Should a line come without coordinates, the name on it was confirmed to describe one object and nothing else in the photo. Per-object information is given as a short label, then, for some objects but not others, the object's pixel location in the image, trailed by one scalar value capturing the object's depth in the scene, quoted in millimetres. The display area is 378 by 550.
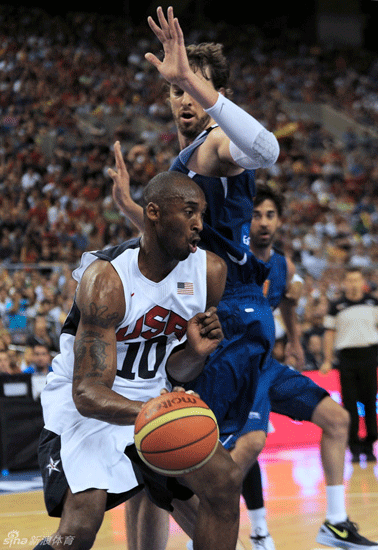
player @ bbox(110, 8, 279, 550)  3500
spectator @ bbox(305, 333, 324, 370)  9977
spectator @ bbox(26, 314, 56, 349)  9141
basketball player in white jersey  2926
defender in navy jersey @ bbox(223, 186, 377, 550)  4250
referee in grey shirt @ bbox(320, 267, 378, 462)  8711
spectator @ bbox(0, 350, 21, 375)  8547
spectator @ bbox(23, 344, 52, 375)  8578
